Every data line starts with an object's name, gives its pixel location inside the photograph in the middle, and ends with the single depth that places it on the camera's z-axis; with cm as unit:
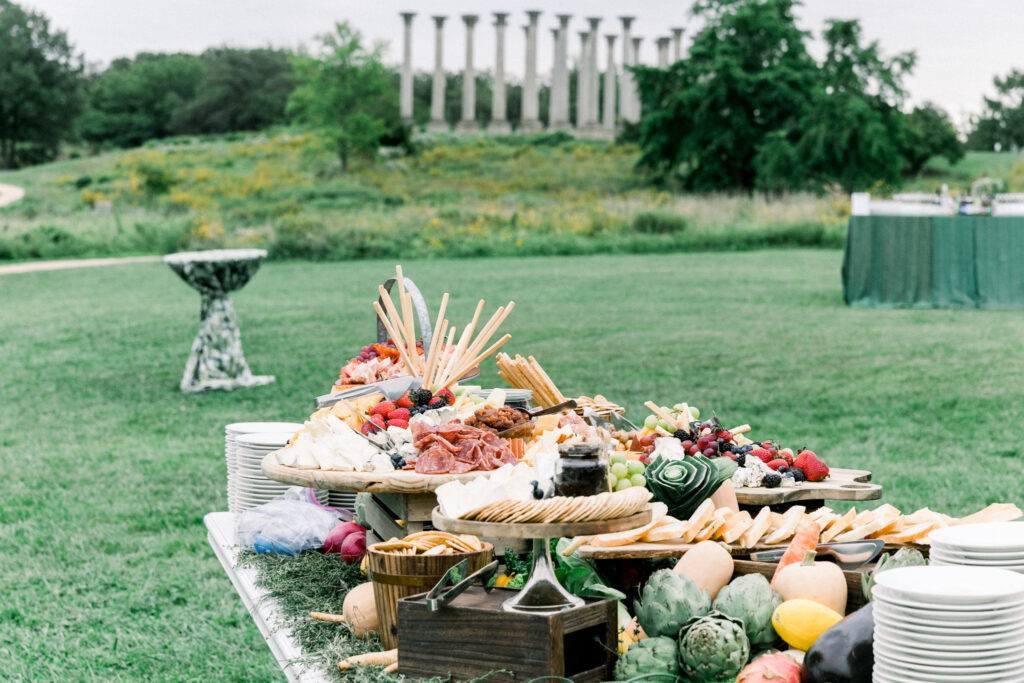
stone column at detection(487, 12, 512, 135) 6269
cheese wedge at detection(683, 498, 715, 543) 280
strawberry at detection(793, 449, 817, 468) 357
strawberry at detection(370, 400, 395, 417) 370
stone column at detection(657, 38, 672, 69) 7000
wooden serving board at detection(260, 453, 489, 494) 307
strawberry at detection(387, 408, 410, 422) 362
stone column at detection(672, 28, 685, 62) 6890
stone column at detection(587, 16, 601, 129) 6494
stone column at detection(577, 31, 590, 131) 6538
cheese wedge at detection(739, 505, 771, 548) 281
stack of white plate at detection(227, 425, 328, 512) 427
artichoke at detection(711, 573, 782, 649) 251
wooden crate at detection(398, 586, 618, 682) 234
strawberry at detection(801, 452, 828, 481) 354
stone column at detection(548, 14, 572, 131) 6506
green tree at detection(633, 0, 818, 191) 4284
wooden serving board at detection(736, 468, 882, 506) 333
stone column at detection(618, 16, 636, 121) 6802
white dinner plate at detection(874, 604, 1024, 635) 202
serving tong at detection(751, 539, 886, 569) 266
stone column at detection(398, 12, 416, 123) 6234
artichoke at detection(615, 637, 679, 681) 243
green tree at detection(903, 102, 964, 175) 4588
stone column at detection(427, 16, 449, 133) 6319
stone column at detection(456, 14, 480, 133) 6281
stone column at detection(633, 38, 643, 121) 6919
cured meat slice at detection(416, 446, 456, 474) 313
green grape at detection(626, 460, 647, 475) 311
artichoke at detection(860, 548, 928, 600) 255
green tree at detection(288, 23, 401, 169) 4719
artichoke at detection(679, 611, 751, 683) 240
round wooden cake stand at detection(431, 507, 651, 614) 238
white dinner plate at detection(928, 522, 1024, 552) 237
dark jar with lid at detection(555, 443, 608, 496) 253
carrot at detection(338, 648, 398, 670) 260
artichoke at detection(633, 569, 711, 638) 253
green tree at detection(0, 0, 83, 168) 6581
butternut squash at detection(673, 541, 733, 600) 260
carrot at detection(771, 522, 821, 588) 267
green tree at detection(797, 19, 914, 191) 3784
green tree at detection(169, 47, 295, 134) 6975
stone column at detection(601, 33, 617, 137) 6738
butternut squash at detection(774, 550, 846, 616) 251
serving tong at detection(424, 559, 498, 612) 245
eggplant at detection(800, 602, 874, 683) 228
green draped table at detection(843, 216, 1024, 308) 1596
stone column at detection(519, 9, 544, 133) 6288
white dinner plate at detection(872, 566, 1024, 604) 200
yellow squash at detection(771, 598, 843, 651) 245
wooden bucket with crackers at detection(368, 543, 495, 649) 269
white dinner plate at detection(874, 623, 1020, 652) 202
